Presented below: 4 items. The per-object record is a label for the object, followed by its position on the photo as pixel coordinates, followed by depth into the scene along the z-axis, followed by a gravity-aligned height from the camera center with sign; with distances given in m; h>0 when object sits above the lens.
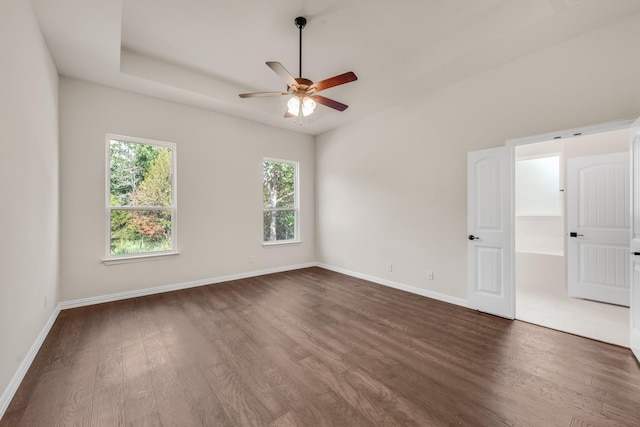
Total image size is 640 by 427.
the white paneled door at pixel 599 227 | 3.42 -0.21
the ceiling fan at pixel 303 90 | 2.50 +1.31
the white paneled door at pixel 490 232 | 3.11 -0.24
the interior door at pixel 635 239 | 2.21 -0.24
